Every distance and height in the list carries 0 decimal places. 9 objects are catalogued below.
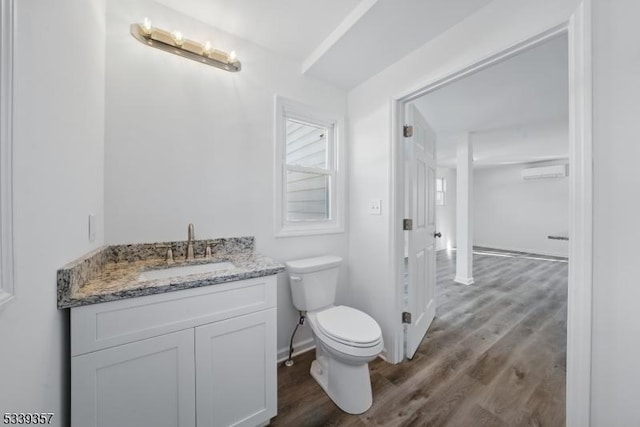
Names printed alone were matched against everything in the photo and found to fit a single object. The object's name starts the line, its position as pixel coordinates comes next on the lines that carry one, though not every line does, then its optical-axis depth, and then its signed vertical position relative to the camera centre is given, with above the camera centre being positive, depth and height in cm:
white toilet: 136 -72
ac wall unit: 542 +92
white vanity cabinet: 90 -63
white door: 191 -14
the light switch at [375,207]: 191 +4
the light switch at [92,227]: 113 -7
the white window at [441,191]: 662 +59
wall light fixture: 137 +101
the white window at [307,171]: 189 +35
